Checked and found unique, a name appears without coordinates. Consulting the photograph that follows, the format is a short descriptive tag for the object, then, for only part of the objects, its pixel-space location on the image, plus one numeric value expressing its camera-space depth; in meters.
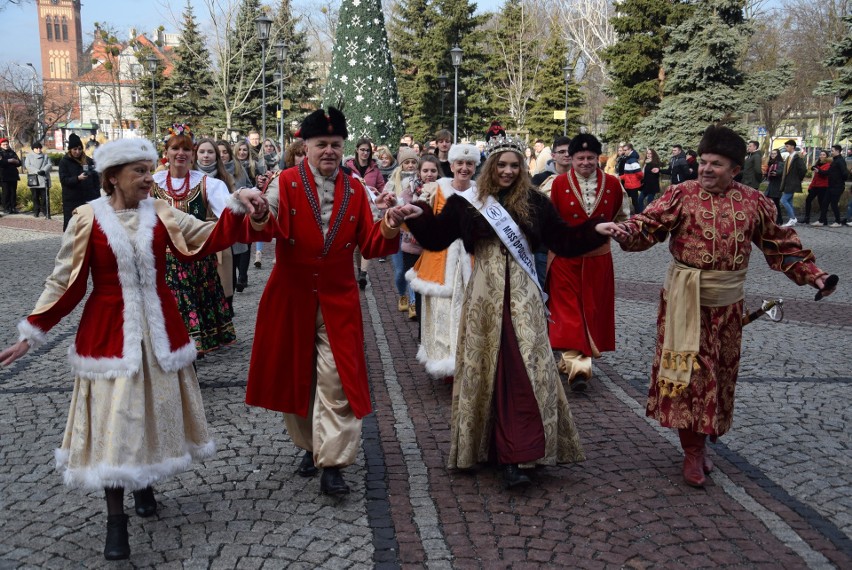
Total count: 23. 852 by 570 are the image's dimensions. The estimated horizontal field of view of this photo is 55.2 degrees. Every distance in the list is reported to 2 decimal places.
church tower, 126.50
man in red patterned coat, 4.76
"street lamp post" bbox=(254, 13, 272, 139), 23.31
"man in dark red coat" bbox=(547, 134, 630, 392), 6.80
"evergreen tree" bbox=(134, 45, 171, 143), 45.97
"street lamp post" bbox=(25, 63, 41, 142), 55.64
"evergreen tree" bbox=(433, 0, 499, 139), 46.12
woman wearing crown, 4.71
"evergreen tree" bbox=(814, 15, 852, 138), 23.53
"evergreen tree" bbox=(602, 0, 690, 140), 31.89
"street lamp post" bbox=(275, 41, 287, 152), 26.86
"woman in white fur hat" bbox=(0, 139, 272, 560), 3.94
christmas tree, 23.91
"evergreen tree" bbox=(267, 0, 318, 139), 43.56
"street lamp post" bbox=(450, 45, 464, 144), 30.34
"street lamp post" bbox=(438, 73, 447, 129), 44.94
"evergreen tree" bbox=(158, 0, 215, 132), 46.34
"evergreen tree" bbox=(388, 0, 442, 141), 45.88
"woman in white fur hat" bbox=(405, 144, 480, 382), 6.75
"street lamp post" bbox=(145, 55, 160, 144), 35.62
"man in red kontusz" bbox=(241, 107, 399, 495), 4.59
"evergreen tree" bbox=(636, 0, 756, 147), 28.82
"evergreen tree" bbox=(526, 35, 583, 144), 48.19
